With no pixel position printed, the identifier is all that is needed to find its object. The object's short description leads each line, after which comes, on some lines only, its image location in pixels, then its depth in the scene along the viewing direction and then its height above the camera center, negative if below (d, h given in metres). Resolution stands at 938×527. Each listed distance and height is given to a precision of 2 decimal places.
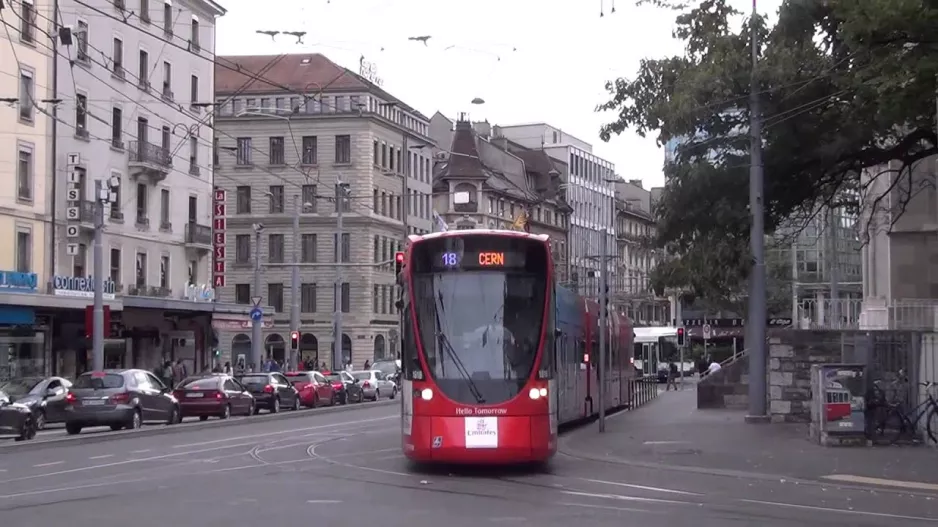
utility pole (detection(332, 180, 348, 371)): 60.84 +0.02
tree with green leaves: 25.92 +3.94
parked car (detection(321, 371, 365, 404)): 54.12 -2.83
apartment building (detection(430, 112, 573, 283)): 96.69 +10.20
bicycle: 23.44 -1.77
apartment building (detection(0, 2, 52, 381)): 45.69 +4.45
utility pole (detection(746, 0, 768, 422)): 28.86 +0.21
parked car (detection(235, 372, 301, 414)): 45.12 -2.48
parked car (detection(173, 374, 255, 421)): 40.34 -2.42
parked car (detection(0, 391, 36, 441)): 29.11 -2.30
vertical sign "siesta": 60.31 +3.34
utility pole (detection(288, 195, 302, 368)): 56.12 +1.04
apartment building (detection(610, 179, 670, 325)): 98.15 +5.52
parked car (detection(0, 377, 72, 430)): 35.31 -2.12
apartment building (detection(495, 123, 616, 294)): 115.25 +12.02
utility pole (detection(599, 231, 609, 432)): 27.34 +0.23
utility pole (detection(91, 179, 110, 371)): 39.56 +0.78
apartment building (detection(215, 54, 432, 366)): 81.69 +7.21
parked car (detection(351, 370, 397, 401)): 58.59 -3.02
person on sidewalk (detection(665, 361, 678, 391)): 69.00 -3.06
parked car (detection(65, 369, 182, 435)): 33.09 -2.10
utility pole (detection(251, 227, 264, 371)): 54.13 -0.77
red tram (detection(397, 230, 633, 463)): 18.86 -0.44
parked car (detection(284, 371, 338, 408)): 49.91 -2.67
